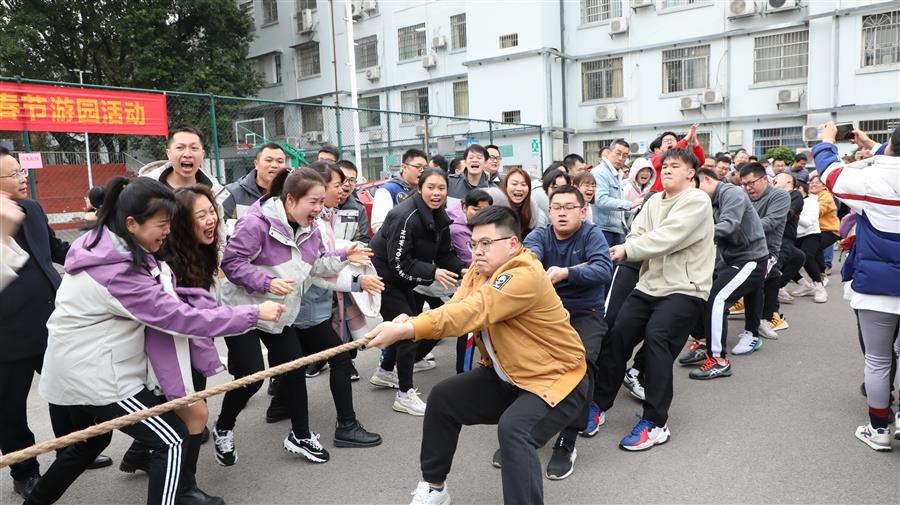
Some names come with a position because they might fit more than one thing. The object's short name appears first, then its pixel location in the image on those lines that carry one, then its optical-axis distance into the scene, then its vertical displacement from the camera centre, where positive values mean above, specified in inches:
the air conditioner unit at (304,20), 1045.2 +284.8
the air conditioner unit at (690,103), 757.9 +82.2
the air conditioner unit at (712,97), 742.5 +86.5
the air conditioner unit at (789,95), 689.0 +78.1
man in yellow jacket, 106.0 -34.7
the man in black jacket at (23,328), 123.0 -26.3
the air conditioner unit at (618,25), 797.7 +192.3
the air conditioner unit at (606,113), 824.9 +80.7
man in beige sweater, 150.1 -29.1
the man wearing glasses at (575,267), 138.7 -22.3
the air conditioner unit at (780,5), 676.7 +178.2
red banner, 279.0 +42.2
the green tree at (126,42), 798.5 +211.8
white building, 662.5 +144.0
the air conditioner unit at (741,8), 701.3 +182.8
